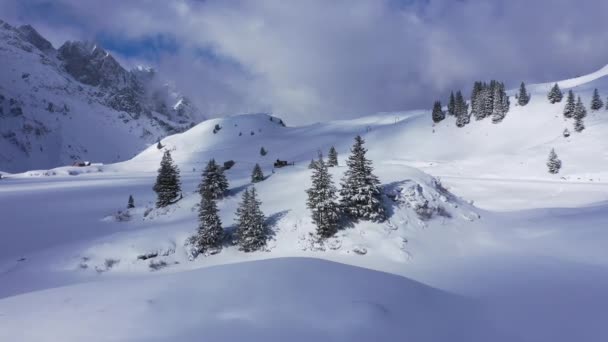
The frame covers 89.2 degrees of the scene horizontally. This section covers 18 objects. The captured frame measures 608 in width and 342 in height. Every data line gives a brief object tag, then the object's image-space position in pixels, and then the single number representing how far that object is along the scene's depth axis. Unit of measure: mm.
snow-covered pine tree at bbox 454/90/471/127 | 90750
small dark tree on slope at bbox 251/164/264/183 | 42734
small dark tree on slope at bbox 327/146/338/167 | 53500
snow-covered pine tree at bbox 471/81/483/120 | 90219
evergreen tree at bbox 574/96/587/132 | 65688
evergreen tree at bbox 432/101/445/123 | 100562
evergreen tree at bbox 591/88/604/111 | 73000
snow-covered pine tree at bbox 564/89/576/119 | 72625
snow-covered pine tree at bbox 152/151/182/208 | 35562
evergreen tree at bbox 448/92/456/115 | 99475
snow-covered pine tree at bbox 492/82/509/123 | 85438
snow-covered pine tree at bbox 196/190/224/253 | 25406
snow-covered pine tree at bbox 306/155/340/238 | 24828
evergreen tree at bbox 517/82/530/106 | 88188
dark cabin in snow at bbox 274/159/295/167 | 60625
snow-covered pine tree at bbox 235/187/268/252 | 25000
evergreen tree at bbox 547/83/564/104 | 83000
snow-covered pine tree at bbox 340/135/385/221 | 25766
